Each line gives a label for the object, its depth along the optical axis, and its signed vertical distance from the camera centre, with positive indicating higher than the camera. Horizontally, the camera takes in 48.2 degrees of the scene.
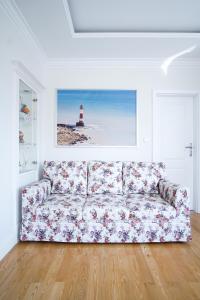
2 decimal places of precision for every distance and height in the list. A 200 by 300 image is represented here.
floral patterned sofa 2.56 -0.79
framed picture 3.70 +0.57
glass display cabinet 2.85 +0.33
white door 3.82 +0.34
